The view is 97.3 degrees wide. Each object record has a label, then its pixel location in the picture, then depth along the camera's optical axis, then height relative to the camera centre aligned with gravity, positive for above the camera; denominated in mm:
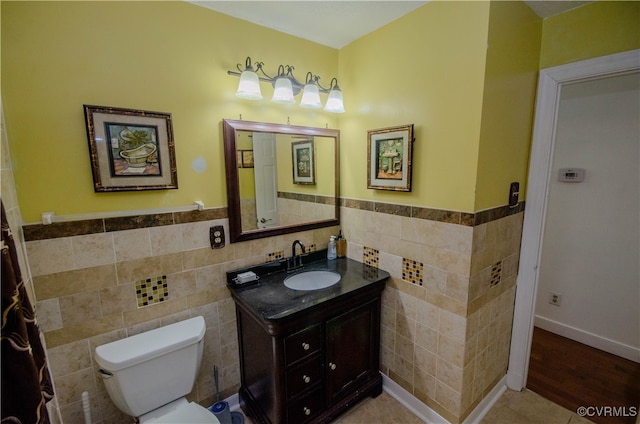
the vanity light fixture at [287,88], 1604 +512
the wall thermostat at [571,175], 2432 -67
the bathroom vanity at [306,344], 1490 -1009
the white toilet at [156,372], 1294 -964
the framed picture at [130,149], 1326 +110
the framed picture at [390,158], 1715 +70
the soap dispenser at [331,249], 2170 -609
